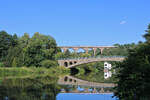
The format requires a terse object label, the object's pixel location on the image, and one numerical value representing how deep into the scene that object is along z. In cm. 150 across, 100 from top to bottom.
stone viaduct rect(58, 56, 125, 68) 5066
